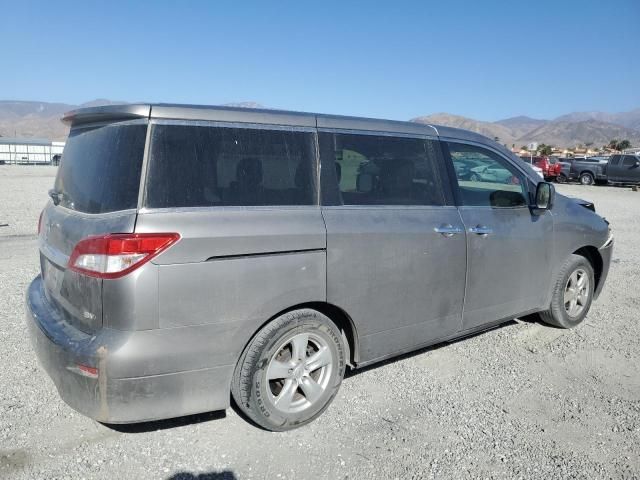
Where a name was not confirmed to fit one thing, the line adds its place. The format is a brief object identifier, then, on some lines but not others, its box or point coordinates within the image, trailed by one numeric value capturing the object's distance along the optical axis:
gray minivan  2.62
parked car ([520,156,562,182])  32.78
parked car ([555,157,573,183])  32.50
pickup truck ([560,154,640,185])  29.30
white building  52.22
